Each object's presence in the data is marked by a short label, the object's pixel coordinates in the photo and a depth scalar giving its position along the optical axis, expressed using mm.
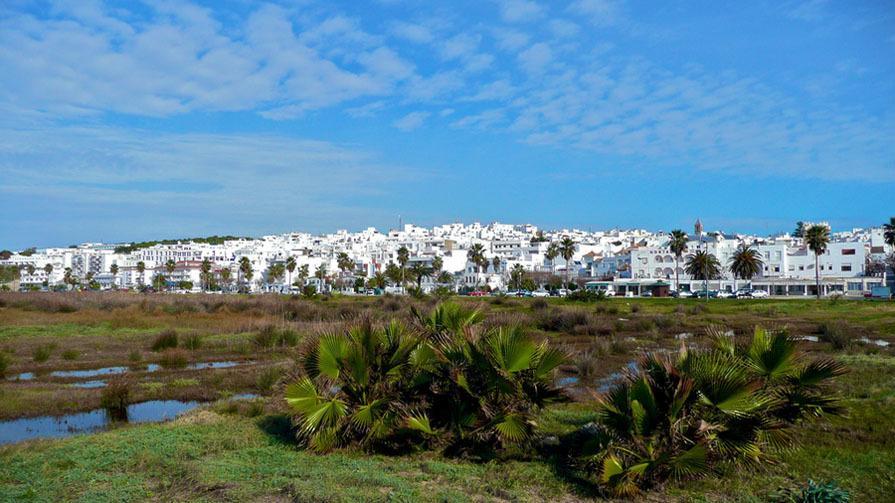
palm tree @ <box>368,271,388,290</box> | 135012
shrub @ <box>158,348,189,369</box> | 30188
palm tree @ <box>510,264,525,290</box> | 127331
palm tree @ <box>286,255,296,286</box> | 147738
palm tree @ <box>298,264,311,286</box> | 154250
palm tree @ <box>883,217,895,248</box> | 89125
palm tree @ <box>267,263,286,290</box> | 154500
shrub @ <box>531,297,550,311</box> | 63116
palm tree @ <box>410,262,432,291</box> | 132850
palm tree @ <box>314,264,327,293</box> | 158400
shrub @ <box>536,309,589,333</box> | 46125
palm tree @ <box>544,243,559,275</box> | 135125
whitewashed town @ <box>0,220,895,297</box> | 104188
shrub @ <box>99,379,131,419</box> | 19922
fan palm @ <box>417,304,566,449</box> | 11727
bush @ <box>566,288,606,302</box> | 75844
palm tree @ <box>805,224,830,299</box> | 86212
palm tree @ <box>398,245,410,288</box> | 129250
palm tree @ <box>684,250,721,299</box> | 97062
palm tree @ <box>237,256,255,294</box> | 150750
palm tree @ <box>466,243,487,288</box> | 131750
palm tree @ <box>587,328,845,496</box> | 9859
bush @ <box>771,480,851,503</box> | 8727
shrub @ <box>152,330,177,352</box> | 34750
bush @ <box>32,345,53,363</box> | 30395
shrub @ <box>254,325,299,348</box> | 36219
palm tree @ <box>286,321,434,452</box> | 12336
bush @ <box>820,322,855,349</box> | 30230
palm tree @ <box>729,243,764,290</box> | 94188
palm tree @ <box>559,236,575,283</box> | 119531
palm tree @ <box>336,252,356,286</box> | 148500
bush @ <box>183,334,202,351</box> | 35281
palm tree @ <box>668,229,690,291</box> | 98688
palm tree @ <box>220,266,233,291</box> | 158250
